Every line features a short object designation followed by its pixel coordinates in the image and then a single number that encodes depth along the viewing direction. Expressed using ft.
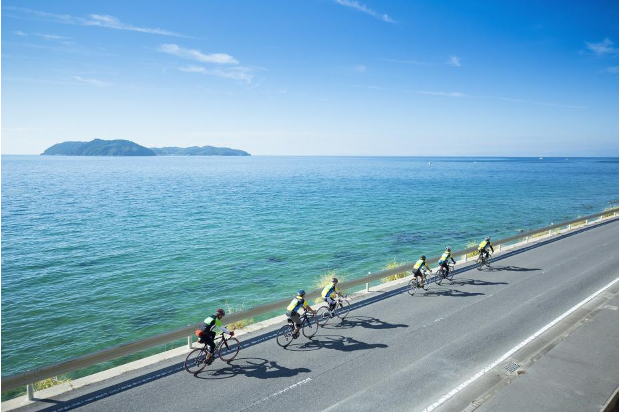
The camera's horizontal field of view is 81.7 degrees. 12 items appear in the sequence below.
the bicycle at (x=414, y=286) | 50.63
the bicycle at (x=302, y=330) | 35.52
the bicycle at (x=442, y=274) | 54.57
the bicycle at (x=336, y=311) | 40.88
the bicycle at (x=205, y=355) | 30.66
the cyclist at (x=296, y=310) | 35.19
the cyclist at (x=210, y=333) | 30.42
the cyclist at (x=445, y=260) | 53.88
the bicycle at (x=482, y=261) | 62.08
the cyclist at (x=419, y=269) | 49.32
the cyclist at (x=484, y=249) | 61.05
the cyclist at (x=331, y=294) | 39.81
